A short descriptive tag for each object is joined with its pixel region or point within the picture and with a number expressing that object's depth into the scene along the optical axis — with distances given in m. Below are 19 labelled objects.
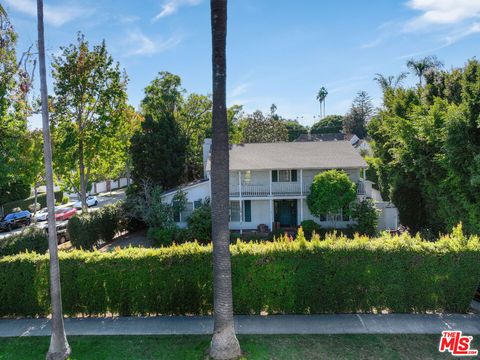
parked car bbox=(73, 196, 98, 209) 43.75
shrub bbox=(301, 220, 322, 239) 23.43
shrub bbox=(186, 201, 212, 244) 22.84
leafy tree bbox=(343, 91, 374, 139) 78.00
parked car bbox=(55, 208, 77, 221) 33.25
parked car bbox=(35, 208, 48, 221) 33.98
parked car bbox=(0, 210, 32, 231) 31.59
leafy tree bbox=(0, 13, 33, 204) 14.41
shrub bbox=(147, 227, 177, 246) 22.66
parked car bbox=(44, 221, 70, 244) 24.72
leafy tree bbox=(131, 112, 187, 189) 30.19
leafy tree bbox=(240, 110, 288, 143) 59.84
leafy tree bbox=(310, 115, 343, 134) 91.81
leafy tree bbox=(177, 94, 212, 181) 37.78
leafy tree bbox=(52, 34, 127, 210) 25.00
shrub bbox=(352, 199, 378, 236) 22.83
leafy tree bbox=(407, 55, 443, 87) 37.22
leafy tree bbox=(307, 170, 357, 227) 22.42
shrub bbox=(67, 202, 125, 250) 22.16
